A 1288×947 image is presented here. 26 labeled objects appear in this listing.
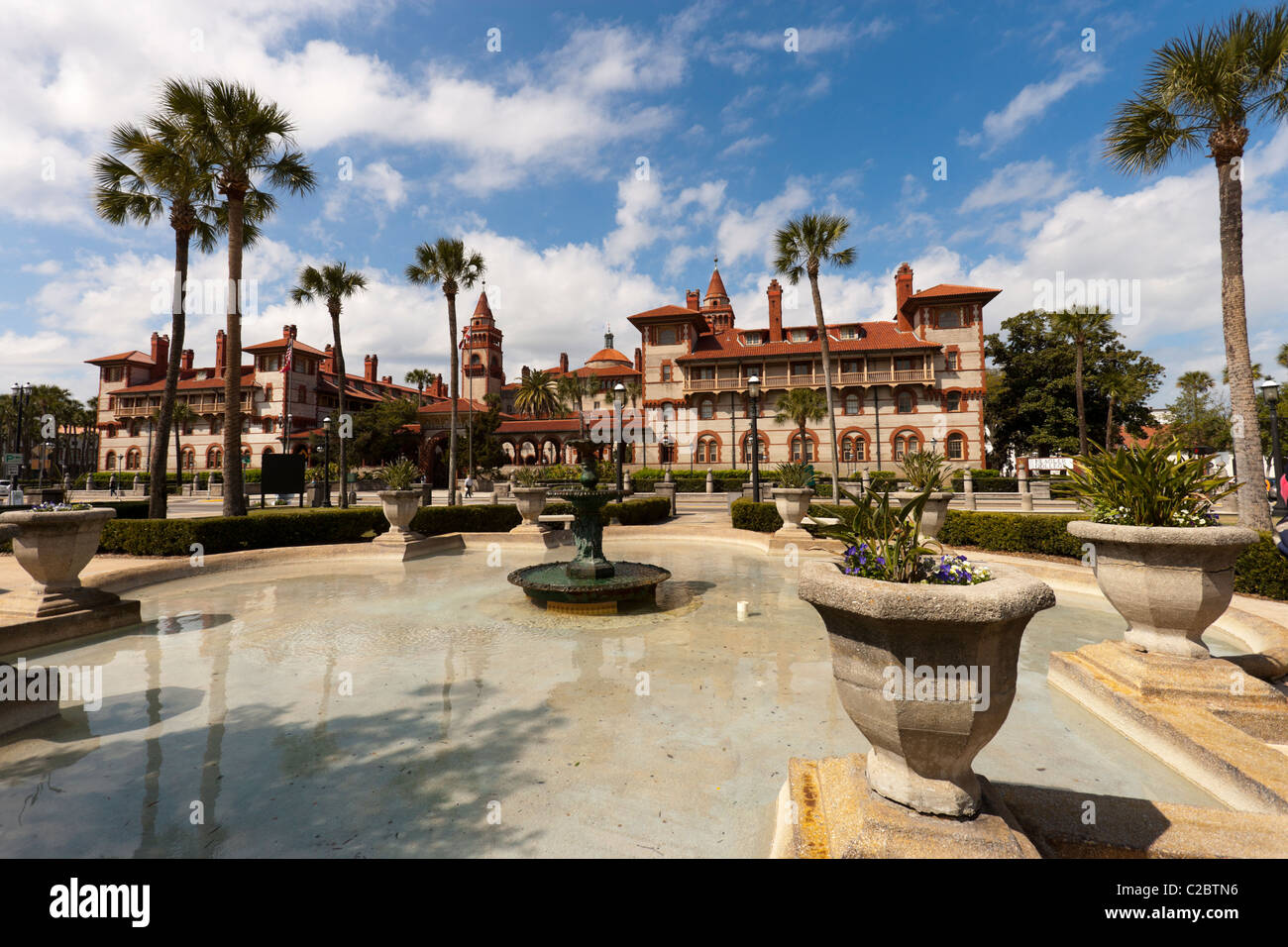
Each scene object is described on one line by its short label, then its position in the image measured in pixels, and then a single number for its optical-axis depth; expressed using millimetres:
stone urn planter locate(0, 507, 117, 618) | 6336
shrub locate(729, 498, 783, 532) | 16375
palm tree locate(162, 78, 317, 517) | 13953
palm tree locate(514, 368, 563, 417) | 59469
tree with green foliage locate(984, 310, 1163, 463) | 38750
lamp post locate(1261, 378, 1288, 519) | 14766
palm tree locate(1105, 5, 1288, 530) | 10891
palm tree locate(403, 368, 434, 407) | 68900
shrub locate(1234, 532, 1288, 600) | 7281
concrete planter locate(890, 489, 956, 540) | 10727
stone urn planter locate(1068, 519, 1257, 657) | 3877
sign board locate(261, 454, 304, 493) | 18125
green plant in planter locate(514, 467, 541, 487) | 16375
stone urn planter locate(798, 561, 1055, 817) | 2037
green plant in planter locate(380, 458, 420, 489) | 14125
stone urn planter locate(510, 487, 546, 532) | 15781
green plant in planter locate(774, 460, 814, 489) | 14867
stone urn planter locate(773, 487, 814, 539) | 13500
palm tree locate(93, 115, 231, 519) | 14484
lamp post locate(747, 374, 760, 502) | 18017
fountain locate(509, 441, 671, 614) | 7801
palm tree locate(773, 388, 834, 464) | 37531
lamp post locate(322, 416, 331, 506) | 23903
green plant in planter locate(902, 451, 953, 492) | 11265
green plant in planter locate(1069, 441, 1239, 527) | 4449
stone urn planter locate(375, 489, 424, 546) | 13062
